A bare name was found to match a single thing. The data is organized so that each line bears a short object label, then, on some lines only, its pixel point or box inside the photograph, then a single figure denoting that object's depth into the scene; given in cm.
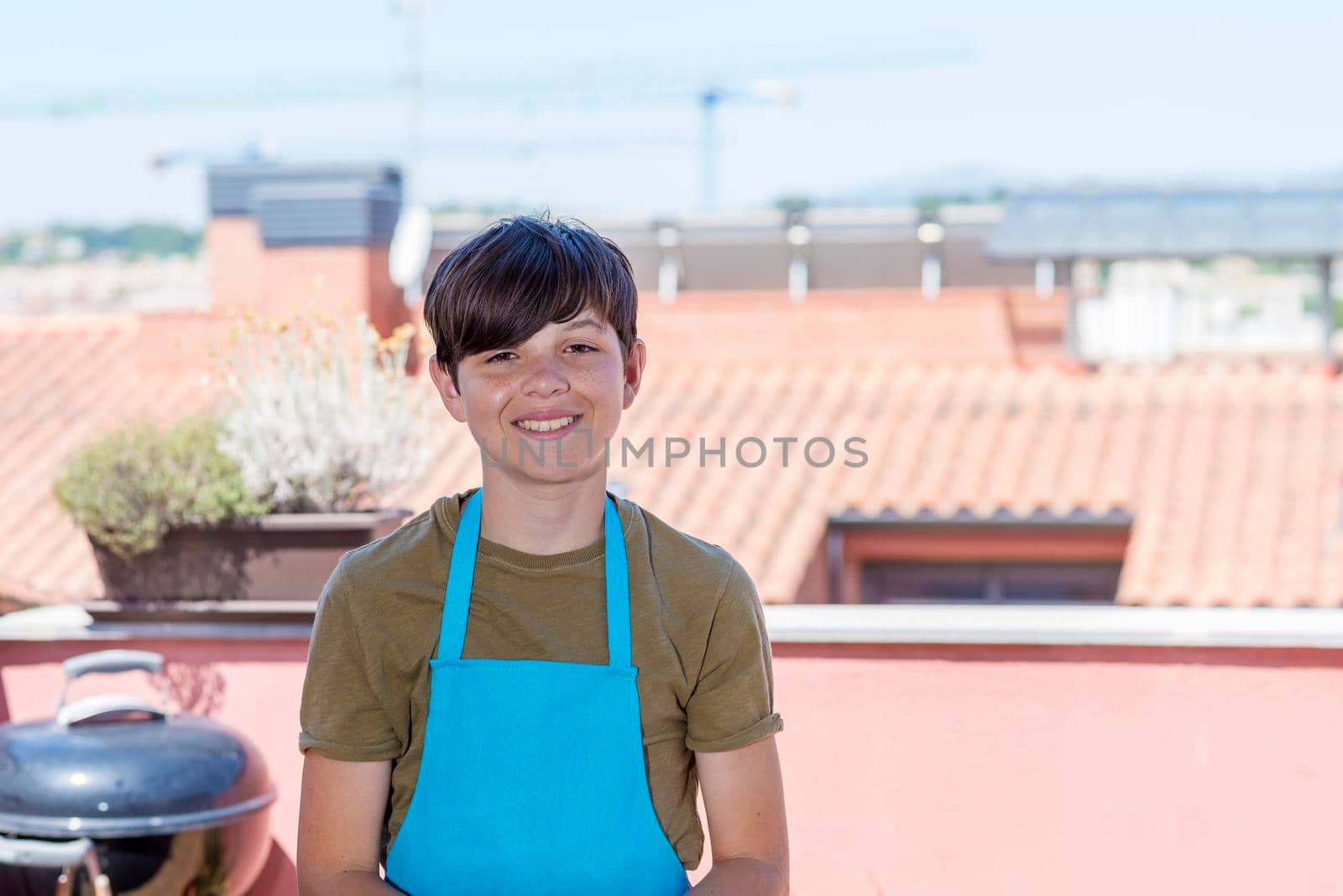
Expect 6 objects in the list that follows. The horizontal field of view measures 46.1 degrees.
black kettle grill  270
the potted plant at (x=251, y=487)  334
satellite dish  858
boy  157
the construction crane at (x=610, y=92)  3456
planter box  338
